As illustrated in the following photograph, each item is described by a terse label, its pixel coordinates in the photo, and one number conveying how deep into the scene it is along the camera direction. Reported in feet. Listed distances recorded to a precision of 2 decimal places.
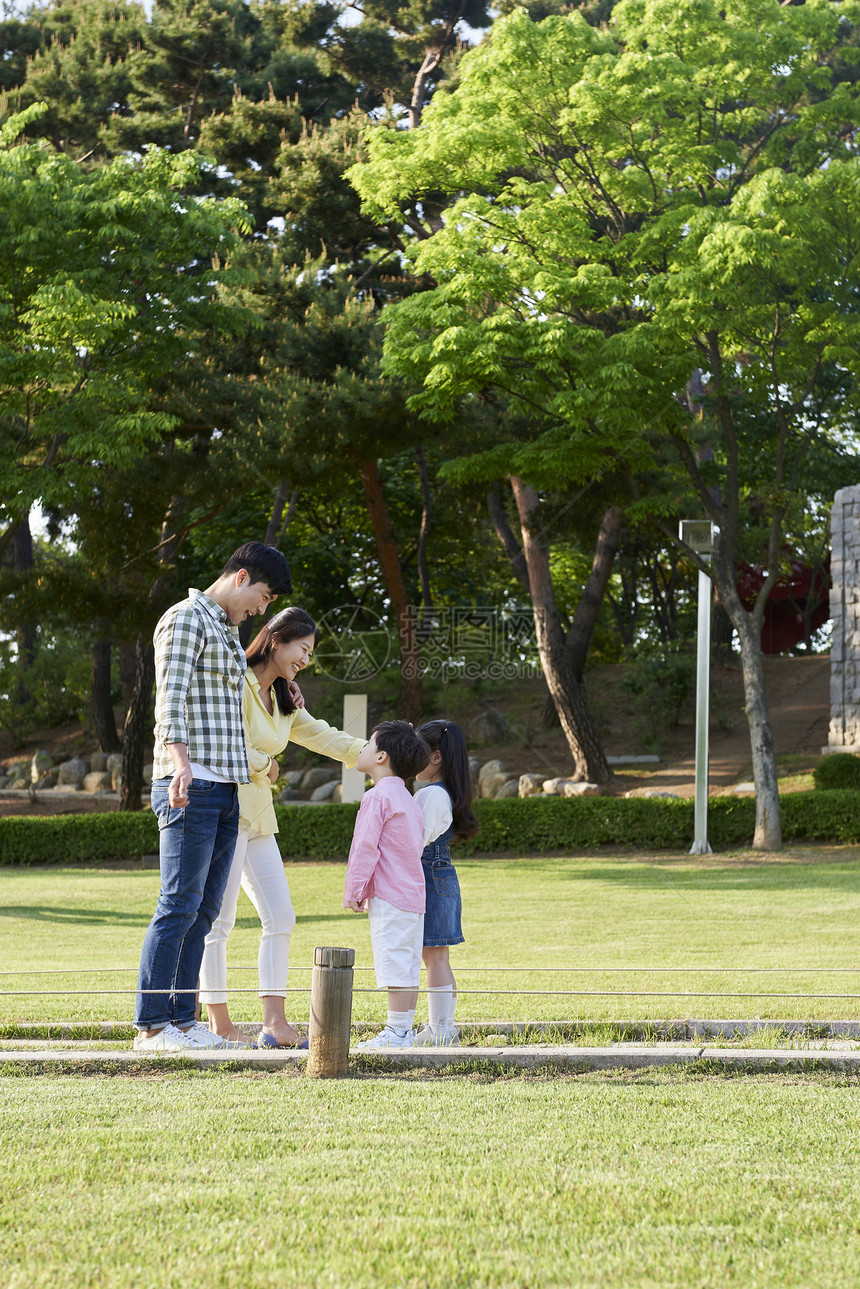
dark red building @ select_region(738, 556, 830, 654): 98.07
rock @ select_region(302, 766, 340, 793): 79.41
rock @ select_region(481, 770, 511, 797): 70.28
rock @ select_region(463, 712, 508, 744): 81.92
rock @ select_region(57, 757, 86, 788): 87.45
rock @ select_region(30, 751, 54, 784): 88.12
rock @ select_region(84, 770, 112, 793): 84.02
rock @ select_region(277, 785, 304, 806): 77.71
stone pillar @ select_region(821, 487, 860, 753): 64.39
